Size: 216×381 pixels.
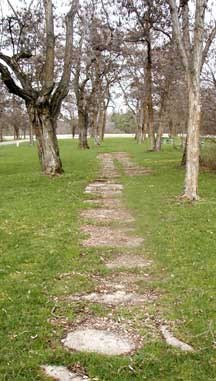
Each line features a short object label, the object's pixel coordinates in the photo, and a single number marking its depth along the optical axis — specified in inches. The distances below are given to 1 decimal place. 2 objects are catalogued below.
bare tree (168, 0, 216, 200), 410.0
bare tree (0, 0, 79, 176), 607.5
